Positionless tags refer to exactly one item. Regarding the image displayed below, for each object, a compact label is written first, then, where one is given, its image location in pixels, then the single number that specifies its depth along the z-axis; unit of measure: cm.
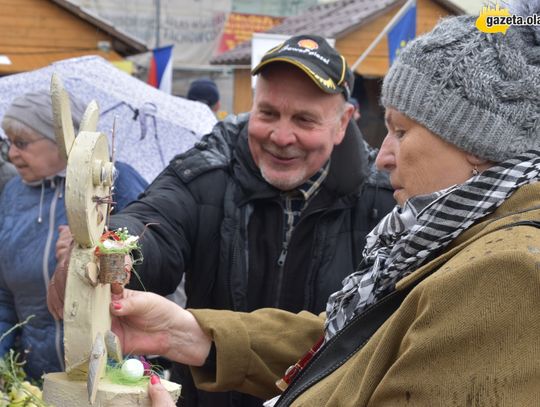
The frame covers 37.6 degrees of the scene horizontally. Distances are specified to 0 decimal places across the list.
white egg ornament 178
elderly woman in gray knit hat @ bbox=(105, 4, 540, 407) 131
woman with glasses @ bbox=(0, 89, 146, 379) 341
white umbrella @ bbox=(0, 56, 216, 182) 550
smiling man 271
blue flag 770
